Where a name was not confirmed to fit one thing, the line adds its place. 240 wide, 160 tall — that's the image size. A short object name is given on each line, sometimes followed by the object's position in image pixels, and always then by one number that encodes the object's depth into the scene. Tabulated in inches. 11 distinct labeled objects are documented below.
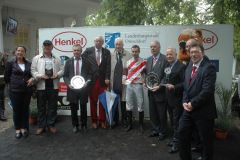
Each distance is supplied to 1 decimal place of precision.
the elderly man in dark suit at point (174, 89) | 128.7
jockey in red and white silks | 152.6
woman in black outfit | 143.7
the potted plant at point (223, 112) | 147.2
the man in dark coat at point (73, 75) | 152.7
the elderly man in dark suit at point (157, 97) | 142.8
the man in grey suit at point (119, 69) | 159.0
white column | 274.5
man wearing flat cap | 149.5
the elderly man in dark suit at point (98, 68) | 158.2
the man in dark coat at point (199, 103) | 100.5
